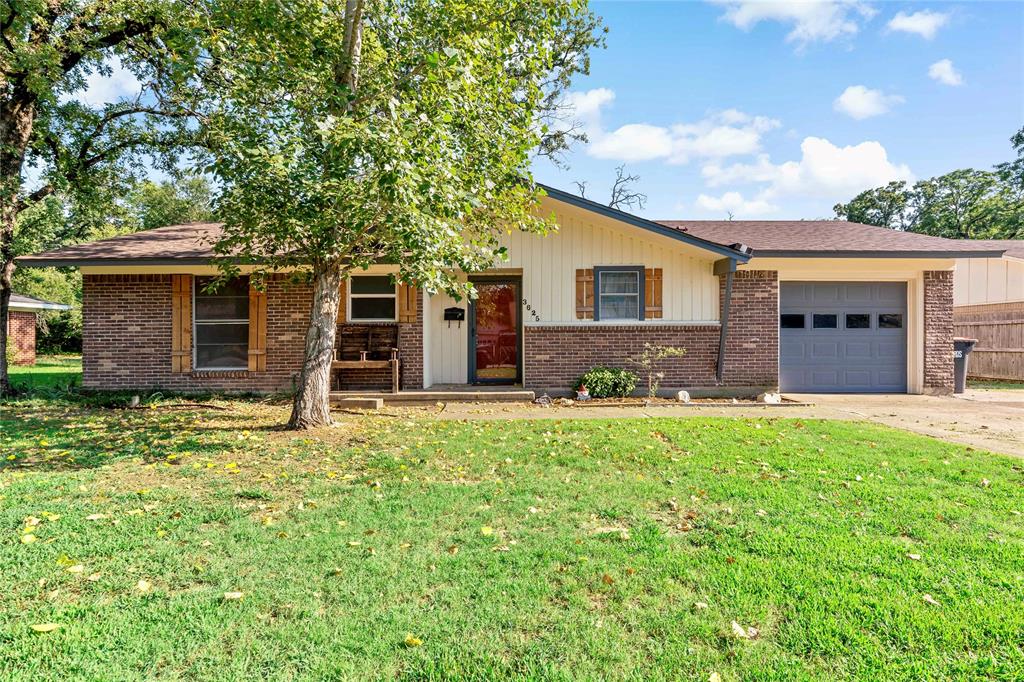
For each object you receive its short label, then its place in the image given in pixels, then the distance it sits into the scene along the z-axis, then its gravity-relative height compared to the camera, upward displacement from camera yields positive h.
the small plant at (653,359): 10.33 -0.34
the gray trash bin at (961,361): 10.98 -0.37
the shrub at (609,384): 10.04 -0.82
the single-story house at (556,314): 10.38 +0.55
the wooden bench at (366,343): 10.48 -0.04
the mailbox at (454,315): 11.09 +0.57
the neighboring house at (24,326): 20.14 +0.54
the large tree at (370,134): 5.53 +2.41
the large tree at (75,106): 8.99 +4.72
